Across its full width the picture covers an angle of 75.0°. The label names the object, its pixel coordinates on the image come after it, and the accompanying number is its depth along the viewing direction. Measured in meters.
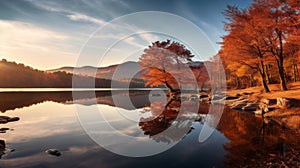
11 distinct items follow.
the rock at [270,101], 20.23
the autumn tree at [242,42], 26.97
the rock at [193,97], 38.82
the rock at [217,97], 34.88
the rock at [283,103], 17.42
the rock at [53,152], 9.62
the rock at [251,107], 22.58
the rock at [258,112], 19.87
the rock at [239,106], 24.27
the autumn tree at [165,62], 38.97
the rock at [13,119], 18.24
